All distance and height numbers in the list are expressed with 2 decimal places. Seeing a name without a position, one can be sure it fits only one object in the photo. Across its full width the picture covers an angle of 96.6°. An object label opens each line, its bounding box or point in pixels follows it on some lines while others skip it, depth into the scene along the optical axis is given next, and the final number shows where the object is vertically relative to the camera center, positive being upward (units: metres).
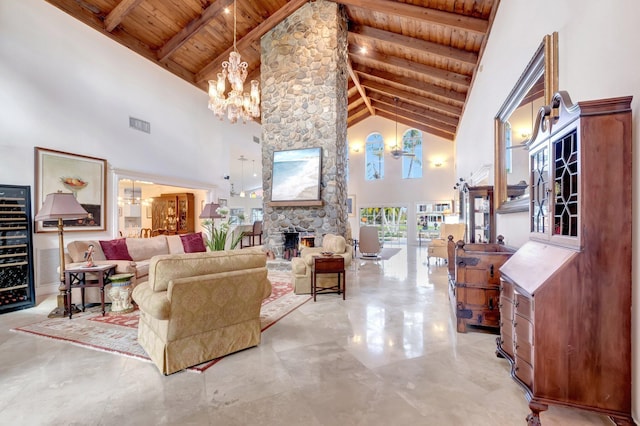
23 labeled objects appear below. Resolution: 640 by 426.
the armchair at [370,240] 7.91 -0.84
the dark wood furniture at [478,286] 2.93 -0.80
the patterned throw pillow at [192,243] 5.77 -0.65
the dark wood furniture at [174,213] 9.00 -0.06
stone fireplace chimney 6.46 +2.54
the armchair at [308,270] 4.60 -0.96
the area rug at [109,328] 2.66 -1.29
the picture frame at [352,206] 12.58 +0.18
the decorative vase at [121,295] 3.71 -1.09
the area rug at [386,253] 8.25 -1.41
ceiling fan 9.69 +1.96
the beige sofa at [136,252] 4.11 -0.68
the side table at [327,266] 4.27 -0.84
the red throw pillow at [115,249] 4.50 -0.60
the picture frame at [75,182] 4.49 +0.51
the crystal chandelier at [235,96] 4.67 +1.98
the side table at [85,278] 3.58 -0.86
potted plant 3.17 -0.30
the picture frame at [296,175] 6.50 +0.83
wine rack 3.76 -0.53
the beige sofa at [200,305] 2.20 -0.77
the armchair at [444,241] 6.96 -0.79
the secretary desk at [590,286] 1.51 -0.43
